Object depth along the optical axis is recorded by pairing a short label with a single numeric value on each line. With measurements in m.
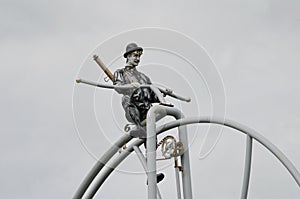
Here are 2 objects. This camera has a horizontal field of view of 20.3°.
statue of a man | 17.11
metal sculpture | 16.27
